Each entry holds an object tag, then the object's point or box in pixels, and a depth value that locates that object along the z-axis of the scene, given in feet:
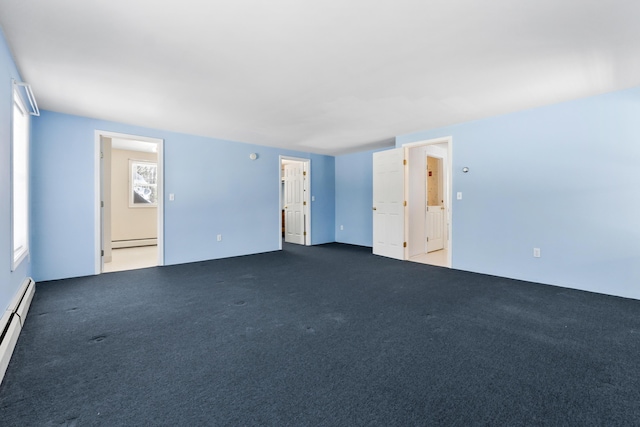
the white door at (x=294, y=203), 23.63
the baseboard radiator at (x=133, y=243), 22.05
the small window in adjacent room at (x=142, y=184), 22.63
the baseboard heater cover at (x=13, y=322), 6.01
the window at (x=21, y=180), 9.95
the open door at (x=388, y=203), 17.57
